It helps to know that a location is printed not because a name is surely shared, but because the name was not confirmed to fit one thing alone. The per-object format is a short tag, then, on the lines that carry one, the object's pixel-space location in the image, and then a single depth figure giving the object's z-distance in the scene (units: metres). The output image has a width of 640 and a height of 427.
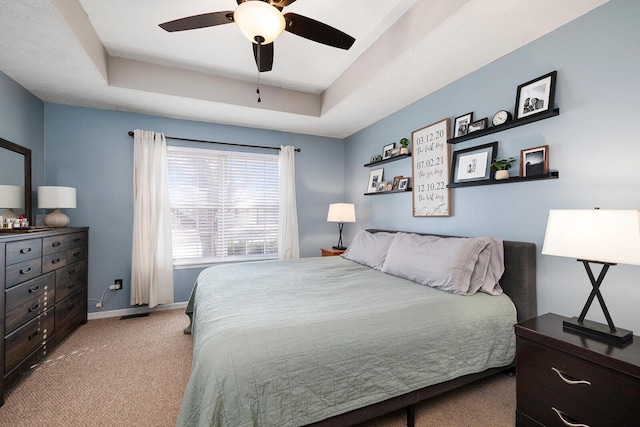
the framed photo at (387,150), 3.48
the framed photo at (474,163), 2.36
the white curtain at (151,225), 3.40
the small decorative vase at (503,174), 2.16
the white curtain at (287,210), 4.14
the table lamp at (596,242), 1.21
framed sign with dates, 2.75
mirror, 2.44
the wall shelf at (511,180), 1.91
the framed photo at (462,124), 2.52
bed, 1.16
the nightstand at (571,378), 1.14
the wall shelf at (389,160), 3.22
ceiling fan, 1.50
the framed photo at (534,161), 1.96
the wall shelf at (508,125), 1.90
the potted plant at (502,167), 2.17
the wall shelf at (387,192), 3.19
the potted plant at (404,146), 3.17
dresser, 1.88
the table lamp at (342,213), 3.94
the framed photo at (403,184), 3.21
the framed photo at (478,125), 2.34
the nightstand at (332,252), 3.87
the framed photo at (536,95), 1.91
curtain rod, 3.61
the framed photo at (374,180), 3.75
